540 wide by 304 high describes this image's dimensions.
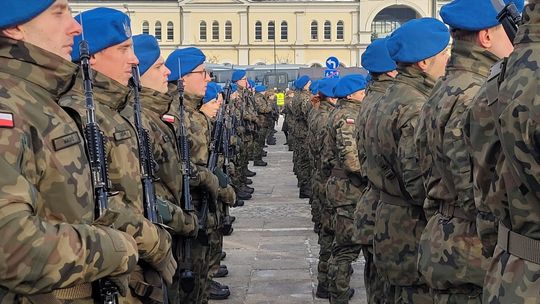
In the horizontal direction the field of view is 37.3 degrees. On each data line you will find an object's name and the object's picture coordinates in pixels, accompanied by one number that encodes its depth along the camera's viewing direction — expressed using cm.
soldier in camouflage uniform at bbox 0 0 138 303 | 237
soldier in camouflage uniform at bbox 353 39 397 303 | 490
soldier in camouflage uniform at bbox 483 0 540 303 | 228
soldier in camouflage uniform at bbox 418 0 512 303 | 341
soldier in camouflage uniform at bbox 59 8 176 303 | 333
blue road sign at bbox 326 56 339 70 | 1603
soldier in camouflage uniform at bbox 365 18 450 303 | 436
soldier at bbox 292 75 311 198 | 1415
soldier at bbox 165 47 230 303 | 561
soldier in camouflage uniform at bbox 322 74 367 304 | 646
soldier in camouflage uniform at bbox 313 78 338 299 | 741
